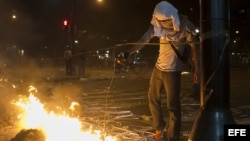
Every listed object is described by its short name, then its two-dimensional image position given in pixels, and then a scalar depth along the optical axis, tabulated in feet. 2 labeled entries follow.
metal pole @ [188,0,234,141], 15.25
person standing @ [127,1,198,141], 21.30
